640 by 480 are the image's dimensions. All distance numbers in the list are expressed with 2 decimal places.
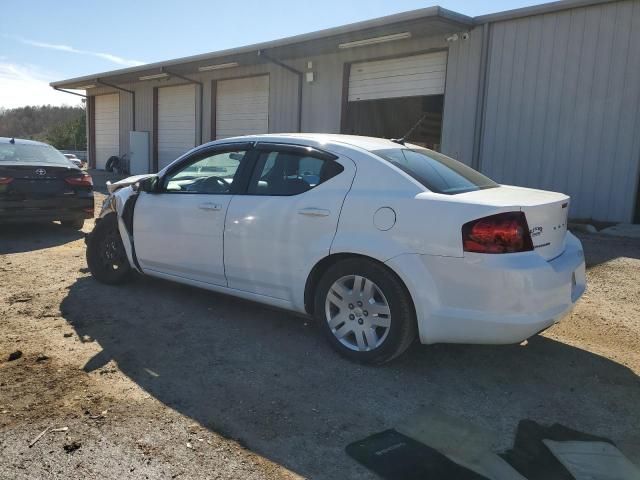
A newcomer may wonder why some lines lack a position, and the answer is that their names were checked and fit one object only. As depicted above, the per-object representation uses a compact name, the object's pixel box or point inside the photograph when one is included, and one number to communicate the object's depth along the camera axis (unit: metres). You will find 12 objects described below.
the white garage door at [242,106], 17.12
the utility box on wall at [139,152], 22.09
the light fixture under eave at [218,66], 16.91
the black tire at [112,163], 24.42
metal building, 9.84
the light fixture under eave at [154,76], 19.31
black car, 7.84
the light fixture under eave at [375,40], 12.11
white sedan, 3.33
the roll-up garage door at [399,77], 12.56
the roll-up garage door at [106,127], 24.86
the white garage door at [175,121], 19.94
